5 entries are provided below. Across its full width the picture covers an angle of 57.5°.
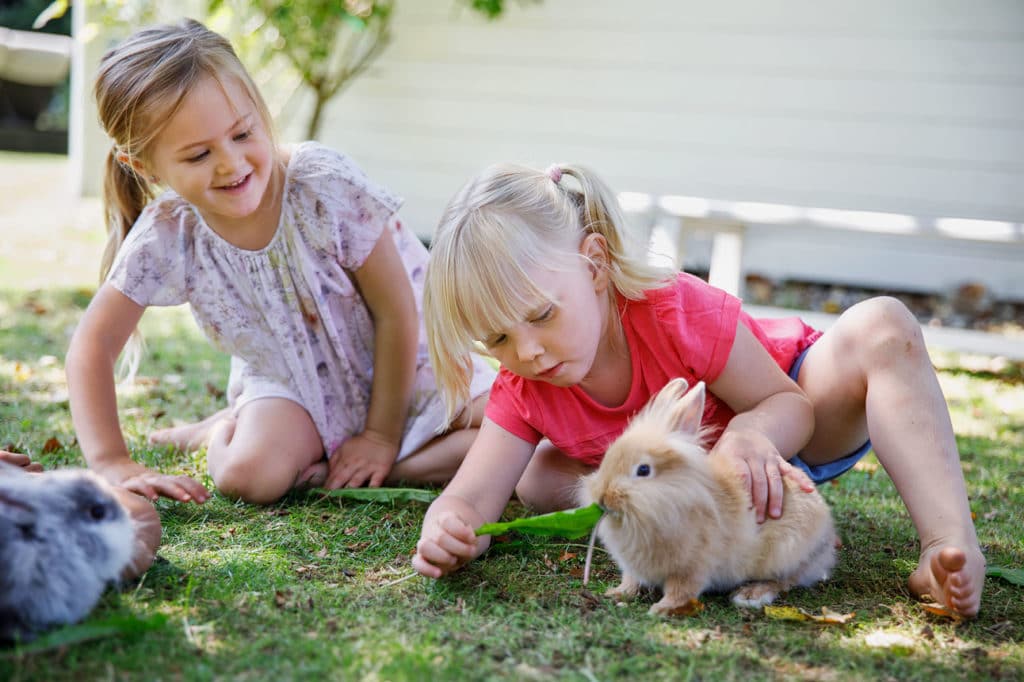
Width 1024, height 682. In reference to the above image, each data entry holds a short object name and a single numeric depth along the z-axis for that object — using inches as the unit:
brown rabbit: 74.8
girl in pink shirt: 85.6
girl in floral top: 104.4
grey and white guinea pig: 65.2
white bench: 203.2
